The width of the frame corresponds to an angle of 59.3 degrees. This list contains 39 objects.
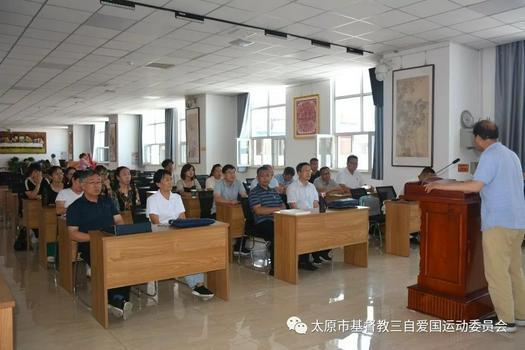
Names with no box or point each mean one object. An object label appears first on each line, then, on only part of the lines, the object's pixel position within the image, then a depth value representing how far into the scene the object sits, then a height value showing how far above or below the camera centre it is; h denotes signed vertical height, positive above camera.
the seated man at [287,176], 7.12 -0.29
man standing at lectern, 3.17 -0.38
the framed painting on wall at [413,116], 7.29 +0.68
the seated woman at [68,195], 4.92 -0.41
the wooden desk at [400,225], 5.95 -0.88
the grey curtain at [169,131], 16.23 +0.94
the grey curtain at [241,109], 12.40 +1.32
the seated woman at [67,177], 6.72 -0.30
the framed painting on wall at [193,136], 12.96 +0.61
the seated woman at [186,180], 7.13 -0.35
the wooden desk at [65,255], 4.30 -0.93
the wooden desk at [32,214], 6.16 -0.76
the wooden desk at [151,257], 3.47 -0.79
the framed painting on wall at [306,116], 10.34 +0.96
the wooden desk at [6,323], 2.03 -0.74
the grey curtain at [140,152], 18.53 +0.22
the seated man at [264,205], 5.14 -0.53
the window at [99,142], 22.91 +0.77
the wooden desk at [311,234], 4.64 -0.80
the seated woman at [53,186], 5.84 -0.38
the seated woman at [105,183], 5.39 -0.32
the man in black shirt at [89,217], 3.85 -0.51
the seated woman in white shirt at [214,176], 7.40 -0.30
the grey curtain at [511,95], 6.93 +0.96
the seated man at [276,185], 6.95 -0.42
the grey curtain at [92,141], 23.17 +0.84
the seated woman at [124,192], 5.43 -0.41
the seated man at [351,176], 7.91 -0.32
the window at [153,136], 17.71 +0.83
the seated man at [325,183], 7.34 -0.41
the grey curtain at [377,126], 8.66 +0.60
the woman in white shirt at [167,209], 4.22 -0.49
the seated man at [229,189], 6.09 -0.43
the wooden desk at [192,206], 6.43 -0.68
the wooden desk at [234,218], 5.79 -0.77
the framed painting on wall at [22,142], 25.77 +0.86
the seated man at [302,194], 5.33 -0.42
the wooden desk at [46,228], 5.36 -0.82
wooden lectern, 3.40 -0.75
